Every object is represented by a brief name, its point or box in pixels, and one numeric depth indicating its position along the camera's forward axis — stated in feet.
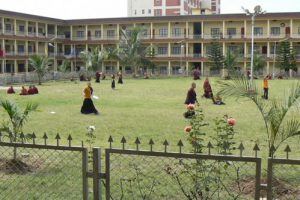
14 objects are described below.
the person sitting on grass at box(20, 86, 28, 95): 95.40
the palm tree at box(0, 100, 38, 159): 31.16
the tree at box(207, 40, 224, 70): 188.08
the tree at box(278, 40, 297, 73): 181.16
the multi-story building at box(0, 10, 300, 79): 191.83
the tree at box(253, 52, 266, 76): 182.35
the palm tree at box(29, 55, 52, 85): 129.30
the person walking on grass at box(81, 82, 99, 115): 62.29
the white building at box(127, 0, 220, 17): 301.02
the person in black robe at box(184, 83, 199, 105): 64.23
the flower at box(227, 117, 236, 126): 26.00
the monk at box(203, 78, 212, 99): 84.79
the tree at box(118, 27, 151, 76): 179.63
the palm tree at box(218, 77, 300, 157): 23.95
